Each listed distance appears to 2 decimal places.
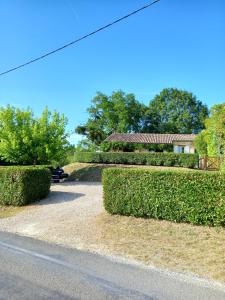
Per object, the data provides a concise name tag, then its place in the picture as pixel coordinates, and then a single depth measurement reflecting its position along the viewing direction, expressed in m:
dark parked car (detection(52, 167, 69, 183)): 14.68
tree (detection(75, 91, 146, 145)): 39.62
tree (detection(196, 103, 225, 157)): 12.71
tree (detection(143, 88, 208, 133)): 44.06
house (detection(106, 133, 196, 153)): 31.53
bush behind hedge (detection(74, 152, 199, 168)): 19.01
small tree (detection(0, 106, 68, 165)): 13.79
